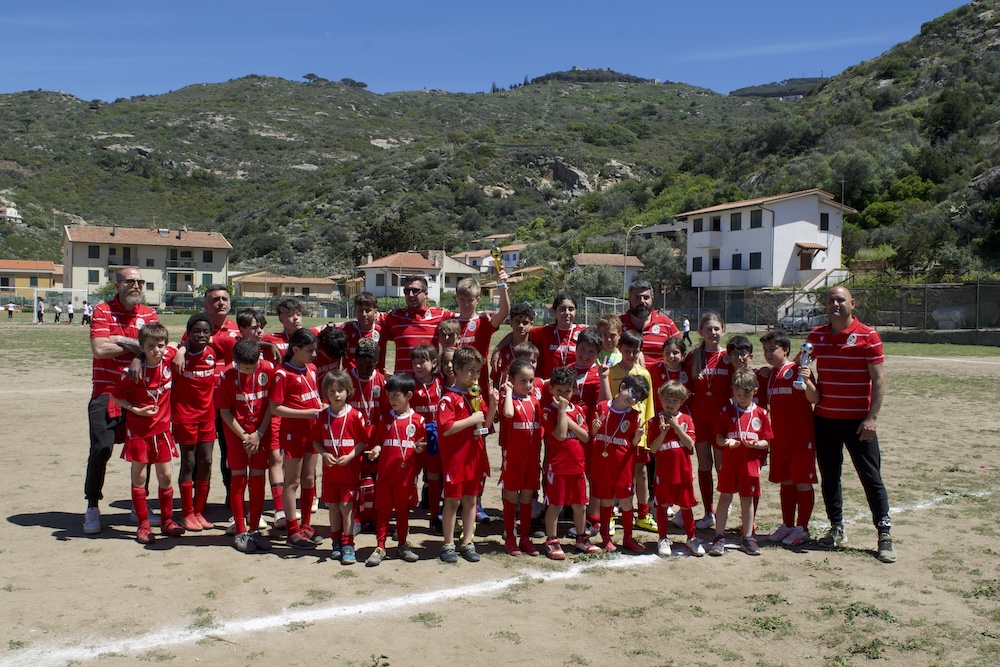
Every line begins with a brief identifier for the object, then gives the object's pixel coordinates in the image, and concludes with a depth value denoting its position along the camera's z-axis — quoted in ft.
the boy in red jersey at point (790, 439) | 19.48
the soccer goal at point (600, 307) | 131.03
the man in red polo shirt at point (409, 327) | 20.81
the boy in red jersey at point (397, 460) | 17.85
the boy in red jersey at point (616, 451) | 18.61
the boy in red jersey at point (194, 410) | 19.63
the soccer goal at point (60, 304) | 141.45
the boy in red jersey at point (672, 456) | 18.67
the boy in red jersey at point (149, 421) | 18.81
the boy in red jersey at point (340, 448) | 17.79
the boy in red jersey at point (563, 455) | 18.24
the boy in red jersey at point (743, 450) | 18.83
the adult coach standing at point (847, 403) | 18.76
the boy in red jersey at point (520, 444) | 18.30
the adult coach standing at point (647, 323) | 20.76
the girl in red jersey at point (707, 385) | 20.52
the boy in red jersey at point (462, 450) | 17.89
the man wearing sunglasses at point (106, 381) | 19.36
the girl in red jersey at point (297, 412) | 18.65
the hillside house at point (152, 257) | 233.35
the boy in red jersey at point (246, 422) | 18.61
